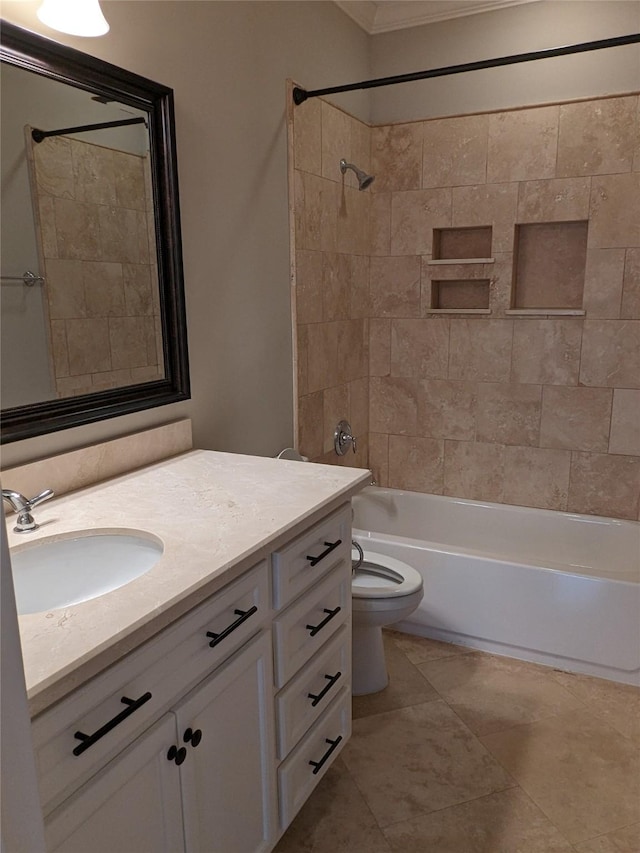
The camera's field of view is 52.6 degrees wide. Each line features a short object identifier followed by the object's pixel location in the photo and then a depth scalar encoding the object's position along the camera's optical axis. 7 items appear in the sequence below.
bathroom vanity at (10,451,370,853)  0.94
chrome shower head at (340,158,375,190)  2.84
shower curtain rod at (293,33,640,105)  1.95
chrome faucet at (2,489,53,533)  1.35
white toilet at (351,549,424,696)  2.17
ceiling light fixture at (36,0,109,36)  1.43
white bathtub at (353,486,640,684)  2.36
